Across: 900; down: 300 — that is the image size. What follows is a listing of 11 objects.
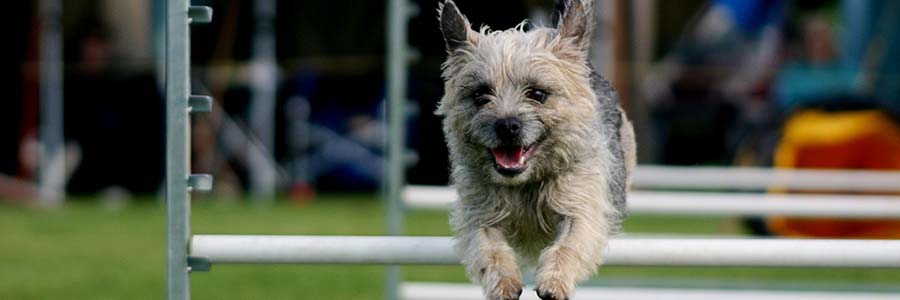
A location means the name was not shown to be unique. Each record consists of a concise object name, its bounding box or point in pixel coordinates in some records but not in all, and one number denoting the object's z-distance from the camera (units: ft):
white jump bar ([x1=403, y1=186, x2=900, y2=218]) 35.45
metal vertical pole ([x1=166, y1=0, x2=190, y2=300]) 22.91
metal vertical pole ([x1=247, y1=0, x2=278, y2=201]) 85.04
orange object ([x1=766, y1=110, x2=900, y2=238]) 62.33
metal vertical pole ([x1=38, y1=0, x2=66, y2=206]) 83.94
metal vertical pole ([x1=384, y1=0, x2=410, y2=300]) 36.18
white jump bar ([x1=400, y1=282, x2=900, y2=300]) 35.73
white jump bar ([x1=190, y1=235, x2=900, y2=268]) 22.84
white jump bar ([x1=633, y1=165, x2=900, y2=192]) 42.95
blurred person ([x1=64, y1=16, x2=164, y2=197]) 87.95
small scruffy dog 22.91
